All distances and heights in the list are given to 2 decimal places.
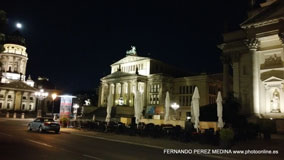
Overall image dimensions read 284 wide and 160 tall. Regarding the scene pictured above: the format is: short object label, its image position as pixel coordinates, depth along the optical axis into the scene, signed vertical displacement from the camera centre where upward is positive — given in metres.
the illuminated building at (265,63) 29.28 +6.35
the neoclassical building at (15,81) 102.06 +11.62
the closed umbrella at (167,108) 30.99 +0.53
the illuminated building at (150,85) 67.44 +7.96
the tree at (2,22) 16.19 +5.58
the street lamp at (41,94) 40.91 +2.52
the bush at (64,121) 33.38 -1.52
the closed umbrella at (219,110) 22.05 +0.33
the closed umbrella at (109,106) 32.88 +0.55
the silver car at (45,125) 23.98 -1.52
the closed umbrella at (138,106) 29.05 +0.64
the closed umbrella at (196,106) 22.75 +0.66
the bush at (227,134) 16.33 -1.30
